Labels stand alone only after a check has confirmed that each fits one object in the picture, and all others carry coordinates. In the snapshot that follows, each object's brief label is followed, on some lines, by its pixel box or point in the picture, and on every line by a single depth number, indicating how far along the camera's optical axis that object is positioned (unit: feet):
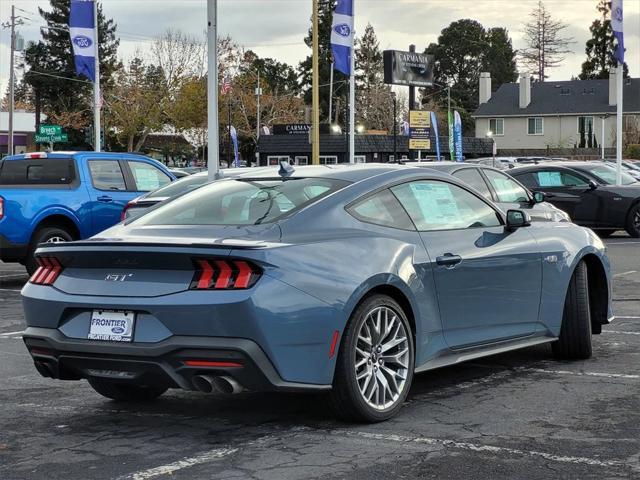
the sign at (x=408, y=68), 152.25
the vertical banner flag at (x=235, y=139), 182.21
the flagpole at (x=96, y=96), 99.87
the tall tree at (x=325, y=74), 368.07
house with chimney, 275.18
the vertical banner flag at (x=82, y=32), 96.32
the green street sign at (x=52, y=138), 204.44
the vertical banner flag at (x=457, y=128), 148.85
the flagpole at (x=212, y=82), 46.98
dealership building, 197.16
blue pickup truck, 44.83
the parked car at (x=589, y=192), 70.18
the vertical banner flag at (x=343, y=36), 95.30
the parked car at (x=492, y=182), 38.11
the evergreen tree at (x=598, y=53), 372.99
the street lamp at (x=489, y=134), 287.32
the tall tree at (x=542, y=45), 398.01
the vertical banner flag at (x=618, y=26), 81.41
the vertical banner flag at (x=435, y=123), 152.27
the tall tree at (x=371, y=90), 323.37
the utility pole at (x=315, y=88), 106.42
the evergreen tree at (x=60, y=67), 290.35
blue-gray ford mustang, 17.10
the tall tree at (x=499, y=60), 419.95
